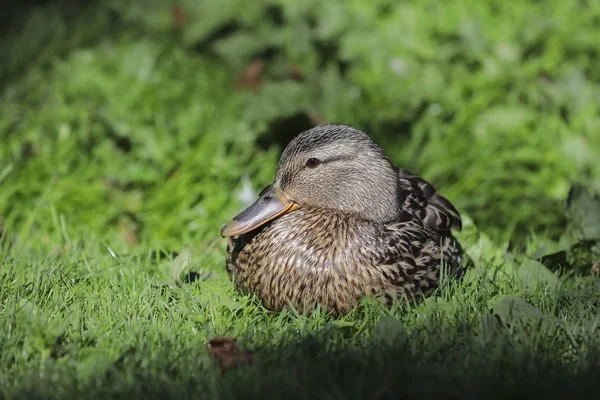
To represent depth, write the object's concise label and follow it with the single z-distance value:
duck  7.37
